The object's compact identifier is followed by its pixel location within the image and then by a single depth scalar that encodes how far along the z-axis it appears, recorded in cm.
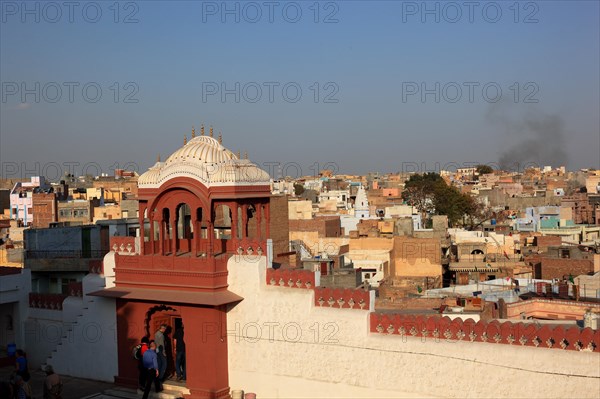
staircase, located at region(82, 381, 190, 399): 1352
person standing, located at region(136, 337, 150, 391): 1349
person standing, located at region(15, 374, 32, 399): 1170
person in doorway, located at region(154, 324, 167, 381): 1394
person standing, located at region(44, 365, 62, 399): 1244
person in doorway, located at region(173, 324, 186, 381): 1408
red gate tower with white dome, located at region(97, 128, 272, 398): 1328
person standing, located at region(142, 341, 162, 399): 1323
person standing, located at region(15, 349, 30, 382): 1413
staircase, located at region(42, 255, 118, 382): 1485
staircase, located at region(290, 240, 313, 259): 3054
